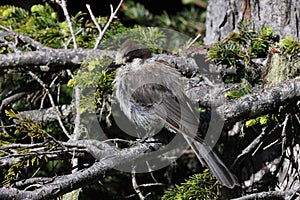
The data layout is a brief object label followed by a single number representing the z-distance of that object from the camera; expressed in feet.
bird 24.00
